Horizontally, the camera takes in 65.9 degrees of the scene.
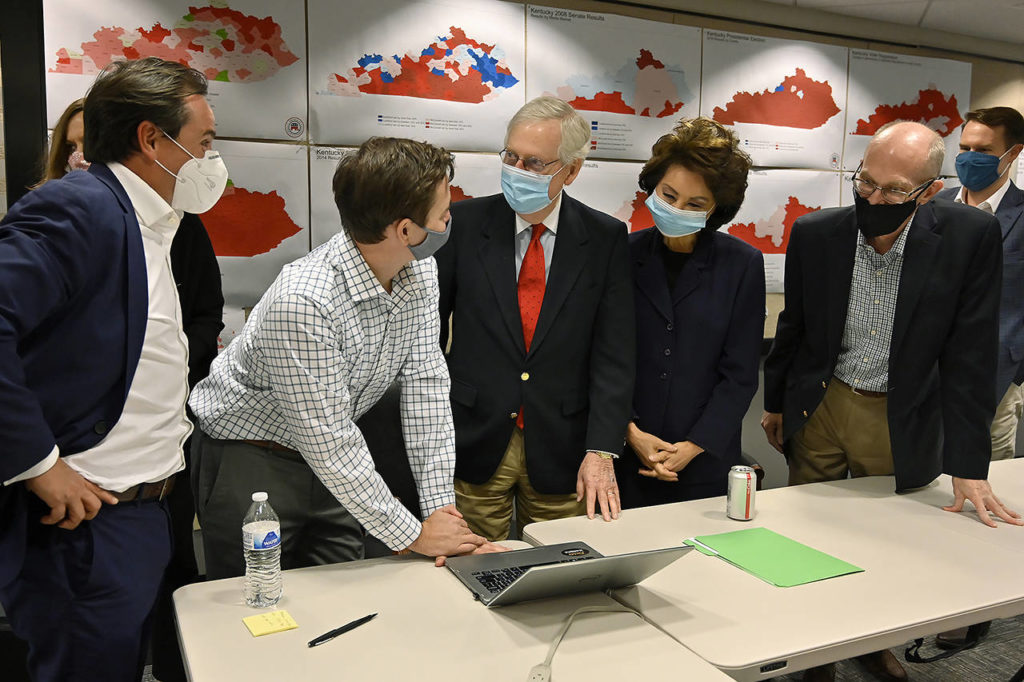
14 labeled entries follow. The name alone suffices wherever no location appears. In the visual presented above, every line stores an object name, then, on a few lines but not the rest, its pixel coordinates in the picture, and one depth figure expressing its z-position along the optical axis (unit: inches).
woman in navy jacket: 86.0
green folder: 64.9
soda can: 77.5
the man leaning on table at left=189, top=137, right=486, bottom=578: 61.1
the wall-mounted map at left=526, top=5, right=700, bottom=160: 133.9
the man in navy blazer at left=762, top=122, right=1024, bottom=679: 84.4
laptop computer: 54.3
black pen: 52.3
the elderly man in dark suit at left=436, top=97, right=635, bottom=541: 83.4
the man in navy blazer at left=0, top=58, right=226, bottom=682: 51.9
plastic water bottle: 57.1
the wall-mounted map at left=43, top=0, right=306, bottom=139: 103.6
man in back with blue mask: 117.3
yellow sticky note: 53.6
